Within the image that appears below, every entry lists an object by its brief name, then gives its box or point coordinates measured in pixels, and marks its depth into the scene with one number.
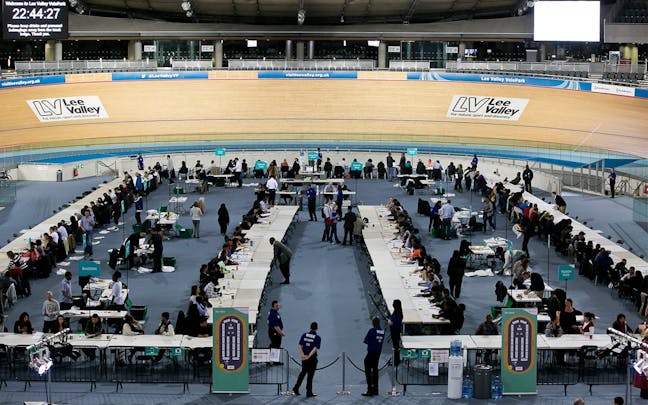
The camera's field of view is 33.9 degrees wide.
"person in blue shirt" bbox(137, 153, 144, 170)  47.53
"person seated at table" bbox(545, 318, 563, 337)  20.95
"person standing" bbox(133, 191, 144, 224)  35.72
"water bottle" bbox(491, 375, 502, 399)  19.27
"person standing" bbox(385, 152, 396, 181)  48.81
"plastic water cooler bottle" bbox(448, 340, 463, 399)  19.00
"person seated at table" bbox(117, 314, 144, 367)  20.81
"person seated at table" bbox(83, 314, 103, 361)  20.86
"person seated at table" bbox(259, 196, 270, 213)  35.50
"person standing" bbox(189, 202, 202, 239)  34.28
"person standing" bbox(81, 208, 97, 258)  31.75
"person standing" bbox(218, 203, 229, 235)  34.66
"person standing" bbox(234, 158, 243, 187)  45.81
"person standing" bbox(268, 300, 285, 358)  20.97
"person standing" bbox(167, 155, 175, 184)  46.62
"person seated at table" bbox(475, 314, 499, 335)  21.02
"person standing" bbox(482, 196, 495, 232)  35.12
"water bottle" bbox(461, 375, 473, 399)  19.27
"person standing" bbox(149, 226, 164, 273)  29.11
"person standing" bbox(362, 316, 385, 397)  19.36
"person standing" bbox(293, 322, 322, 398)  19.11
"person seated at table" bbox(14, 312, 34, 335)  21.12
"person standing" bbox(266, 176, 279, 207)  40.12
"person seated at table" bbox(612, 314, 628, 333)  20.67
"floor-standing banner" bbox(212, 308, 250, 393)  19.08
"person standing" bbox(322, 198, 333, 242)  34.07
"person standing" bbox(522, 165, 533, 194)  42.56
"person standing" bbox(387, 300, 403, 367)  20.95
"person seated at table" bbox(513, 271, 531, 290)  25.20
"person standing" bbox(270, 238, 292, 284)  27.92
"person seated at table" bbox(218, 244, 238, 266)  27.14
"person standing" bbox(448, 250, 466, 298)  26.30
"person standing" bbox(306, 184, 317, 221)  37.62
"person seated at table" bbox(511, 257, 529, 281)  25.92
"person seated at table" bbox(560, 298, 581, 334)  21.34
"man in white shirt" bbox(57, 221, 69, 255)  31.11
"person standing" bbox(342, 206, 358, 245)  33.59
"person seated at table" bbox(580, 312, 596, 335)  21.30
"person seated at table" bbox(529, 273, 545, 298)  24.53
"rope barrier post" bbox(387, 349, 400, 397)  19.52
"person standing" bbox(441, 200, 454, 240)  34.12
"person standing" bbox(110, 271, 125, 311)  23.95
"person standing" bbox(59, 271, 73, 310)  24.18
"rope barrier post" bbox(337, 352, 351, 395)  19.28
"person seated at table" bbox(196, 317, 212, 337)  21.11
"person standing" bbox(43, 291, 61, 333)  22.41
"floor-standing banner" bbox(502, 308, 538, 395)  19.09
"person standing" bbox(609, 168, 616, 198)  41.53
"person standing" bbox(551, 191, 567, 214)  35.84
